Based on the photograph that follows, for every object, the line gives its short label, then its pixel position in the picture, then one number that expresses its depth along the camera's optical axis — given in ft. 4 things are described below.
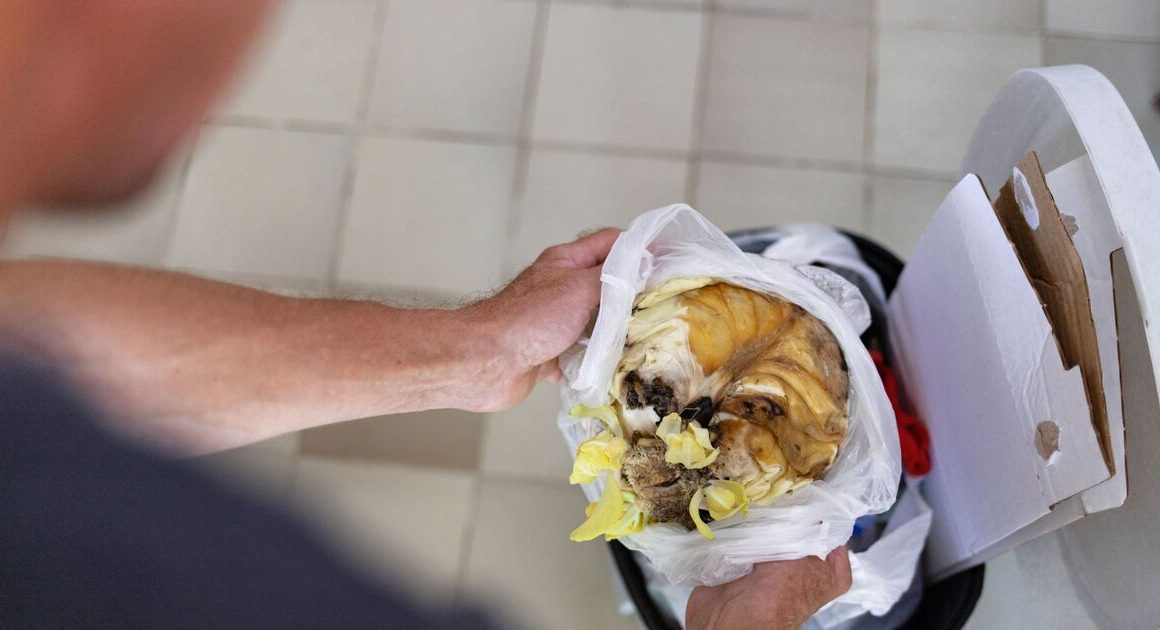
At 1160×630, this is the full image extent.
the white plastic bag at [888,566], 2.05
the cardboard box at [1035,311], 1.39
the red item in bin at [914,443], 2.19
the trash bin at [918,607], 2.09
